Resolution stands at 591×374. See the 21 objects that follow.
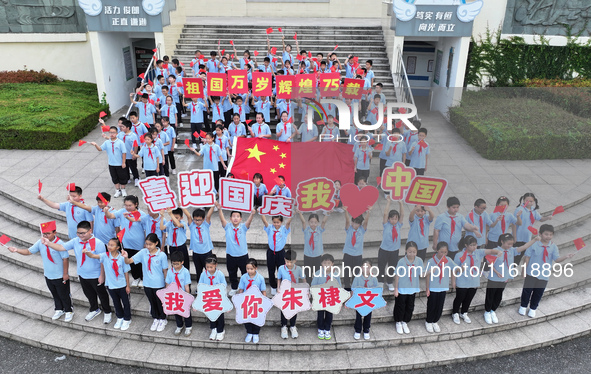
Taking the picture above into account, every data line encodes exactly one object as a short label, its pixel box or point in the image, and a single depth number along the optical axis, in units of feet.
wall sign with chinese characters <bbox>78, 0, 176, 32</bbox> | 39.73
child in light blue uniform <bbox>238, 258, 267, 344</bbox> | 17.68
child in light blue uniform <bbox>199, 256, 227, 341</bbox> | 17.66
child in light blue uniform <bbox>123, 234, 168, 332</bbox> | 18.20
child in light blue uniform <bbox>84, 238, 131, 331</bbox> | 18.48
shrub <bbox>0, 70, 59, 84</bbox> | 48.19
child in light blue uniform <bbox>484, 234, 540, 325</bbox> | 19.51
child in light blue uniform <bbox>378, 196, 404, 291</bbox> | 19.70
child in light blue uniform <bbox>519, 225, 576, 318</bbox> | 19.39
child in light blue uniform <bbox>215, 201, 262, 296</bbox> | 19.31
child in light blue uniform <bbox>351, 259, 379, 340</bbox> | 17.86
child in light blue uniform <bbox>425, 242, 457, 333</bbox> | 18.67
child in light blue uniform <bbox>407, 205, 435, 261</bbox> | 19.75
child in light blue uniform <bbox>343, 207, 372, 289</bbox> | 19.54
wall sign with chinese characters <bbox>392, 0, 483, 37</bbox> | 39.55
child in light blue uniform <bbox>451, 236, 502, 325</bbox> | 18.99
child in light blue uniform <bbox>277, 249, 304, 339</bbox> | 18.24
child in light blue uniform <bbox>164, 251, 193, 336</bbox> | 17.90
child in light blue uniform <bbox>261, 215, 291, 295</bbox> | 19.46
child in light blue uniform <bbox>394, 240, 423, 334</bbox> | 18.47
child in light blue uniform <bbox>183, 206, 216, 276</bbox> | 19.25
